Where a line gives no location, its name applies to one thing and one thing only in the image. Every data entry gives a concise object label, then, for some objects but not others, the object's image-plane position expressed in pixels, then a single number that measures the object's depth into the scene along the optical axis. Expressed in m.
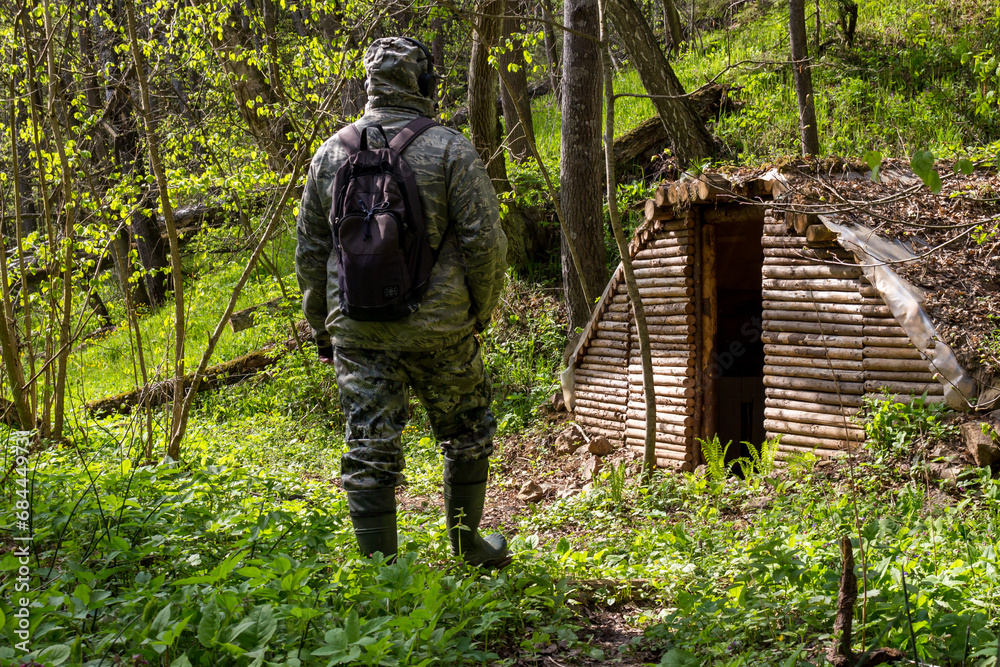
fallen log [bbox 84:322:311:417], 9.46
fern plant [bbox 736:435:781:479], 5.12
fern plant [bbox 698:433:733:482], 5.25
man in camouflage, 3.02
